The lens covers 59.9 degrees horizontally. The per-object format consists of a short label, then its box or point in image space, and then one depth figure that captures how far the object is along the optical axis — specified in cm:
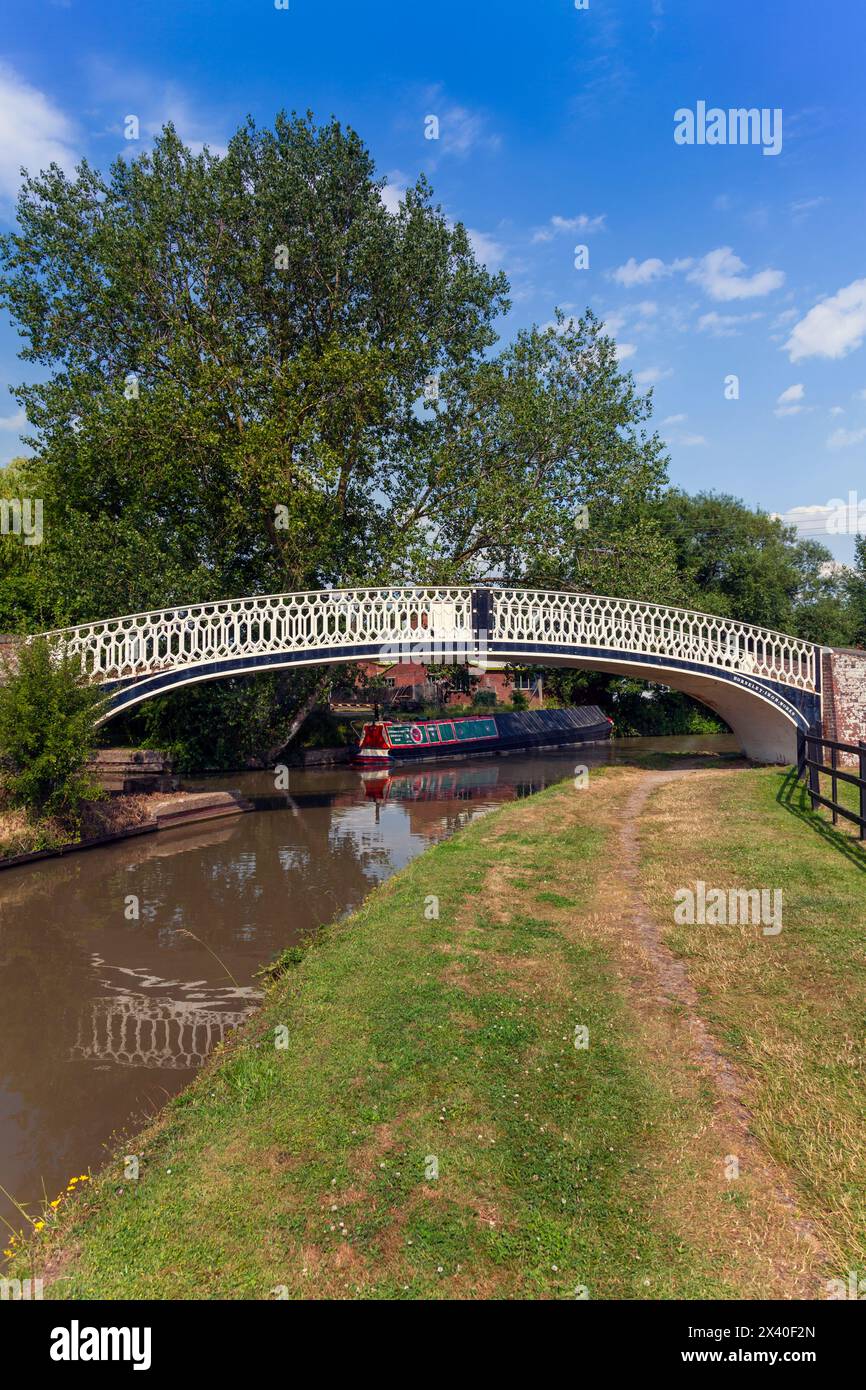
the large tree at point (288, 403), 1977
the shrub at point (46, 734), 1187
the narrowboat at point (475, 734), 2423
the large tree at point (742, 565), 3447
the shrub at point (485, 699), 3694
